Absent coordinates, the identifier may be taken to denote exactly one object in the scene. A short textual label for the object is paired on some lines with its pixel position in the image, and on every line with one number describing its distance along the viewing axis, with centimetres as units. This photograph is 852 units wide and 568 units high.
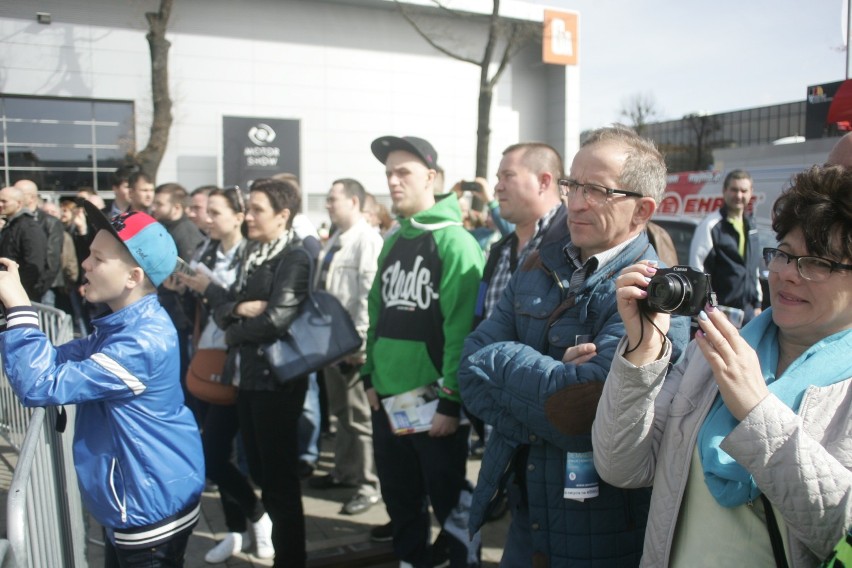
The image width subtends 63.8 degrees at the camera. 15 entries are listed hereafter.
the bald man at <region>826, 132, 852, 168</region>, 226
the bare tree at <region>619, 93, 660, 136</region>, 3124
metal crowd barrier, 168
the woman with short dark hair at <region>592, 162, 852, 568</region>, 143
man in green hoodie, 332
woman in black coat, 346
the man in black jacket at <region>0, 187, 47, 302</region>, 614
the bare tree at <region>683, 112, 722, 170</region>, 3206
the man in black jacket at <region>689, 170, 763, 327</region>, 592
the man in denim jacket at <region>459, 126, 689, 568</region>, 205
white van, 853
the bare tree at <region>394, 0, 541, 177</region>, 1515
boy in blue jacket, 234
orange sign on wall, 2212
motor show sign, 1811
